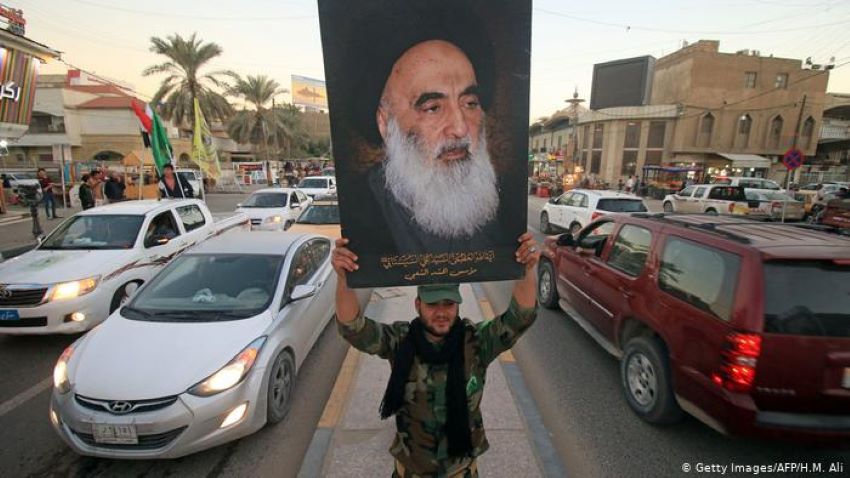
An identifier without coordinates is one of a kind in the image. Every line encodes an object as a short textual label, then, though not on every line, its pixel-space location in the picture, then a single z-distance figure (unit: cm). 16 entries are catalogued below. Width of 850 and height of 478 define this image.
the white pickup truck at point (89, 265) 472
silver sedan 282
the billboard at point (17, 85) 1205
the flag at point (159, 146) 969
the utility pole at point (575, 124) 3254
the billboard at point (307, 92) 5009
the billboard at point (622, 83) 4559
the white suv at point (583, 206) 1111
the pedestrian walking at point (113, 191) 1166
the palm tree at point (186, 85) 2550
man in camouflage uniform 185
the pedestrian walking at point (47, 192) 1473
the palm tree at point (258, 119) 3516
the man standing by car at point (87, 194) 1216
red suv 261
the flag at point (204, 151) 1197
